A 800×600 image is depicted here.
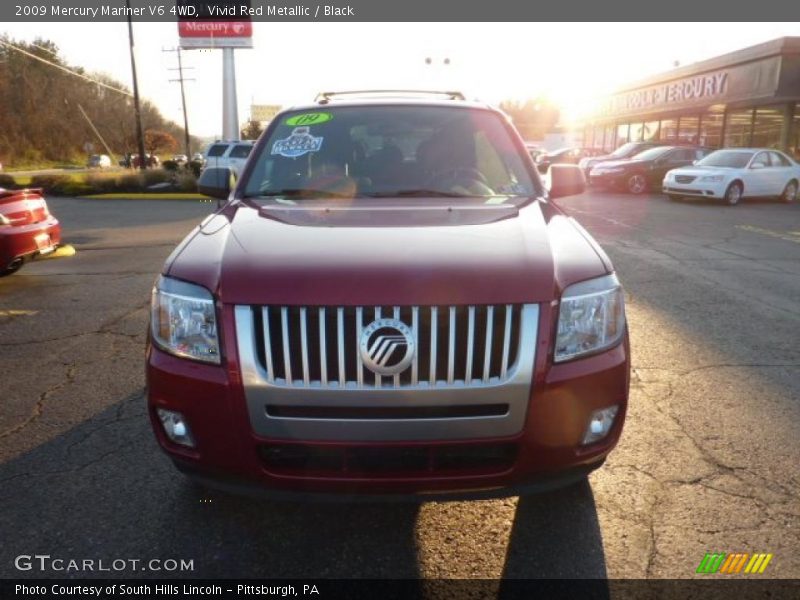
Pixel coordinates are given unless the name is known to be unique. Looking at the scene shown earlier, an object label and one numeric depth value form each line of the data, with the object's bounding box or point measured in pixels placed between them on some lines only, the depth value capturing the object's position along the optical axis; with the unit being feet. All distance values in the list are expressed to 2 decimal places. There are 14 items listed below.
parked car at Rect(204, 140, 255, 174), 68.13
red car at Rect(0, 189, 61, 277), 21.16
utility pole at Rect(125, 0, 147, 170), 96.94
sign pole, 106.11
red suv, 6.58
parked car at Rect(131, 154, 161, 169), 143.43
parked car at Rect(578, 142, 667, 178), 74.08
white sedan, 53.42
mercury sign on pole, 100.32
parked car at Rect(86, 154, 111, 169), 180.55
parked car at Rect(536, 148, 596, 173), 99.30
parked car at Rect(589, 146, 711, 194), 66.03
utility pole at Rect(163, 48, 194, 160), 177.77
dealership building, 70.44
